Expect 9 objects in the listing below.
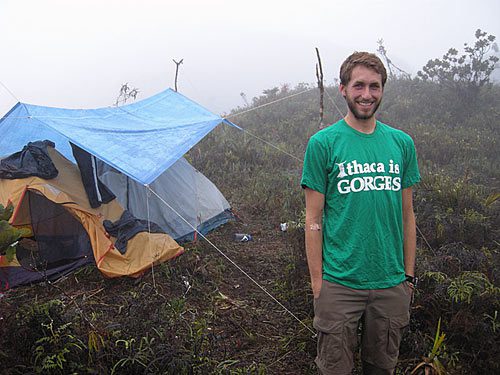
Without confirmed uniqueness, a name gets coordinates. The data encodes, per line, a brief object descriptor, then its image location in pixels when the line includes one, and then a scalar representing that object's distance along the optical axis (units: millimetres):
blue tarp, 4496
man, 1804
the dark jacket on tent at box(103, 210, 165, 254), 4367
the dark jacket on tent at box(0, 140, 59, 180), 4465
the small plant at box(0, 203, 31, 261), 2166
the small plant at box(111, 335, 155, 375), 2472
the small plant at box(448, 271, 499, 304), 2979
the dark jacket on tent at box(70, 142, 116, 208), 4699
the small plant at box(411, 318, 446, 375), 2537
